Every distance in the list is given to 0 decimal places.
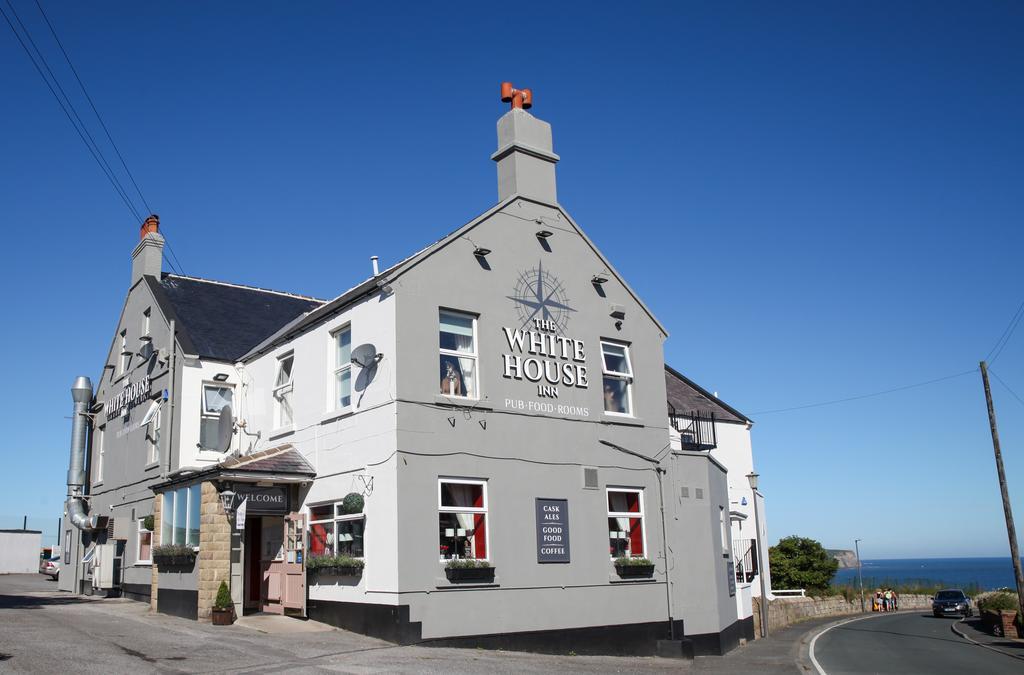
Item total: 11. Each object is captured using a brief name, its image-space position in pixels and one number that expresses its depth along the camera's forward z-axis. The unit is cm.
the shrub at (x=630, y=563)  1878
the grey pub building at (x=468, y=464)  1627
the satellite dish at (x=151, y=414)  2444
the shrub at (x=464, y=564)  1591
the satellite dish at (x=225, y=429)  2083
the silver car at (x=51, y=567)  4523
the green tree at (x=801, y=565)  4638
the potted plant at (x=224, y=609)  1716
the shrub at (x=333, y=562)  1620
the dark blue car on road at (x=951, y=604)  4575
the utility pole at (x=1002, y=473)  3128
